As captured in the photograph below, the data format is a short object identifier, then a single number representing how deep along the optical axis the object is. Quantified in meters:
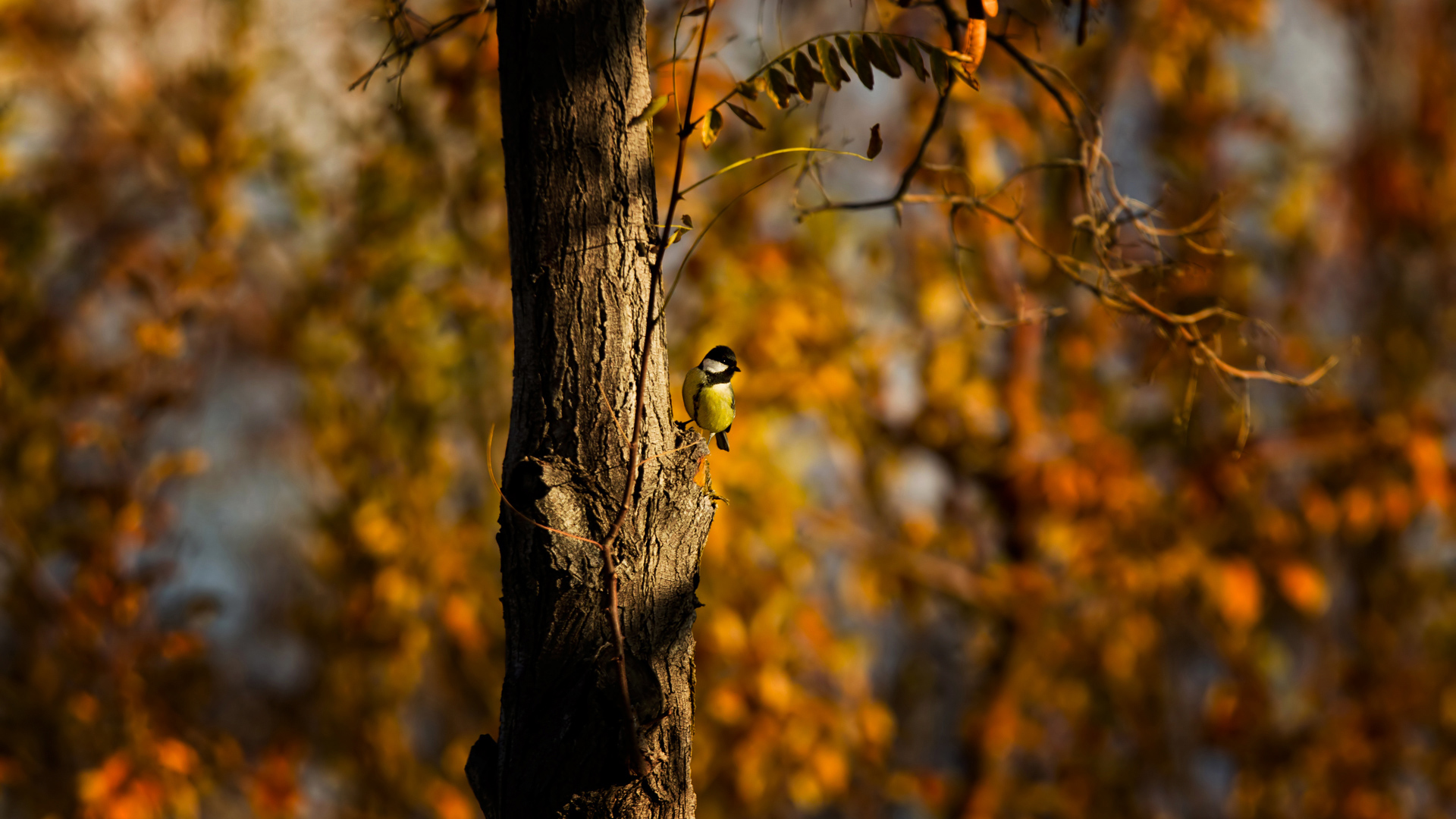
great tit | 14.02
